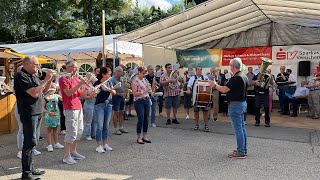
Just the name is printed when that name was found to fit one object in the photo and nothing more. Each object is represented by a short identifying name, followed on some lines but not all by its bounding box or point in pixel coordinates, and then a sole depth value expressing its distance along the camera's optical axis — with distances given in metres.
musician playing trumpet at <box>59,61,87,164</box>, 4.62
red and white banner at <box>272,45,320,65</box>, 11.00
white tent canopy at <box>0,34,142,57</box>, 12.63
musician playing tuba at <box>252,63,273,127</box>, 7.82
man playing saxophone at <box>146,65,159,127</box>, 7.79
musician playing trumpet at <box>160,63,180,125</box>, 8.07
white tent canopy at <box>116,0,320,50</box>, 8.02
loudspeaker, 11.00
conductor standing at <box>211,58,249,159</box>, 5.01
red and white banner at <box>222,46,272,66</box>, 11.84
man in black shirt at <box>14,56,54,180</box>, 3.86
